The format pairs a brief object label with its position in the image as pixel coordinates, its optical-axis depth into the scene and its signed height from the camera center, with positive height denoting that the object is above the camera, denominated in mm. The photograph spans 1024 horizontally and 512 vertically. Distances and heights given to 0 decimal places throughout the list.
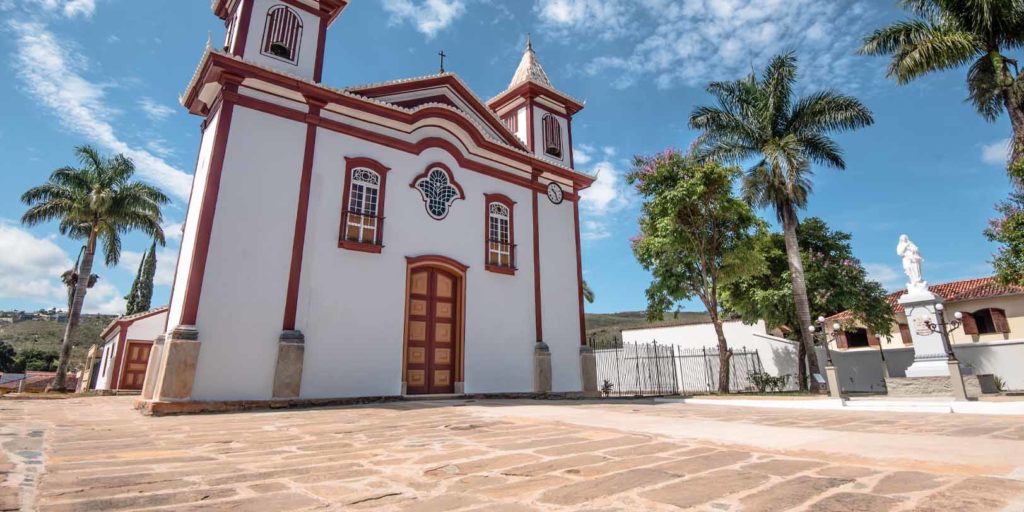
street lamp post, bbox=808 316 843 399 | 12328 -162
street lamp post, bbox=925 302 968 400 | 10627 +408
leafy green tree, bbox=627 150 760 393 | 15492 +4656
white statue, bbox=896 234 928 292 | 12165 +2693
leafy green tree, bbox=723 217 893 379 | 19781 +3455
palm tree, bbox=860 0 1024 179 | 13344 +9208
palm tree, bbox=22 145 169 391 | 20172 +7362
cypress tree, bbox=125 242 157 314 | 32094 +6317
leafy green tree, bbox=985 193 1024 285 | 12906 +3498
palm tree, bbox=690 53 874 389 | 16641 +8497
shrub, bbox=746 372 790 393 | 19516 -250
